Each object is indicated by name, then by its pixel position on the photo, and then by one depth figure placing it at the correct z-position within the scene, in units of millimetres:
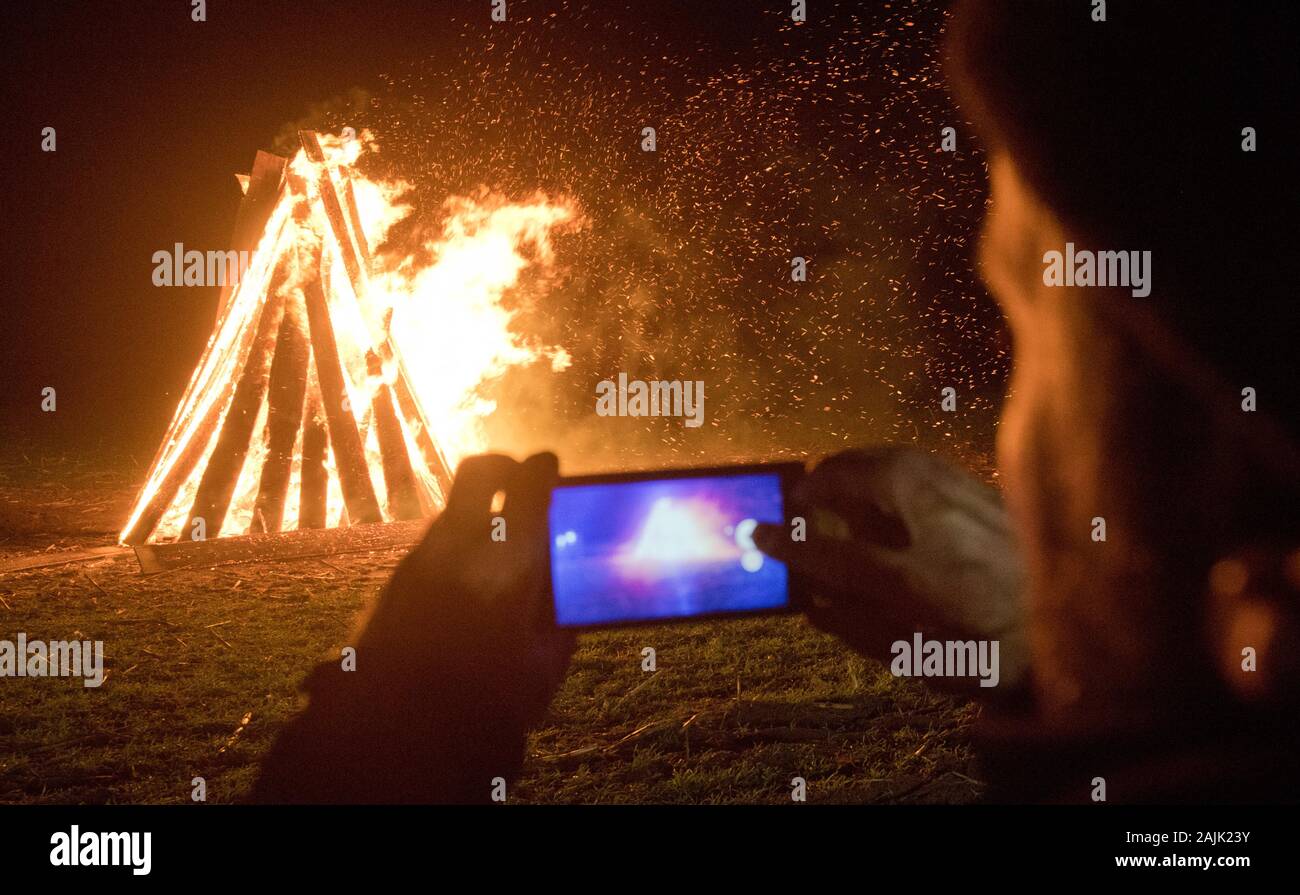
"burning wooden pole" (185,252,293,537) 7316
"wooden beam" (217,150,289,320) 7453
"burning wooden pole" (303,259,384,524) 7562
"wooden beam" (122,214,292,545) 7289
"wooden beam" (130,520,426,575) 7133
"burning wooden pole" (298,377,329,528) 7609
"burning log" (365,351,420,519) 7902
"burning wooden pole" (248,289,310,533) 7461
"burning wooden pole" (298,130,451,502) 7543
